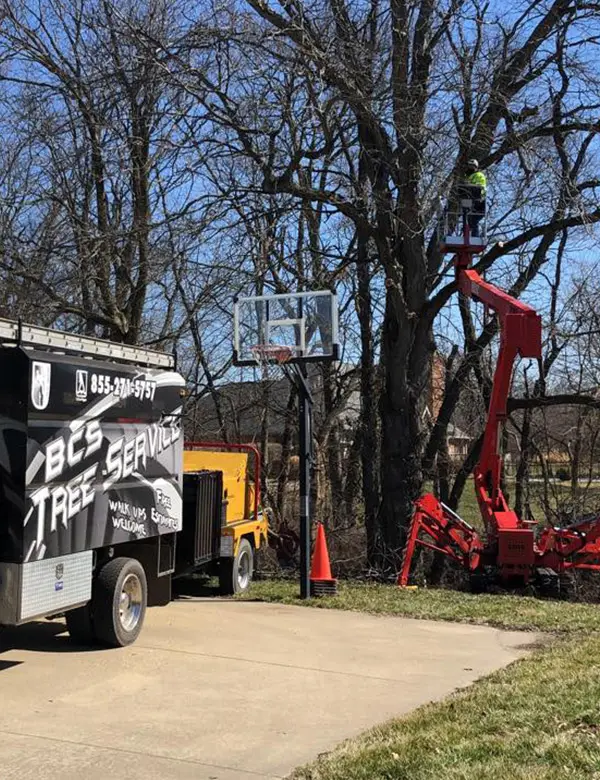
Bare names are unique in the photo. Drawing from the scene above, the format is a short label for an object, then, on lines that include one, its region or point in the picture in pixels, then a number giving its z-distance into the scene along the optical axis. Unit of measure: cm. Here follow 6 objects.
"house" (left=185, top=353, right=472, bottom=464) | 2077
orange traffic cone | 1100
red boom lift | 1243
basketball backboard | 1091
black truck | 628
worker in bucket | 1291
